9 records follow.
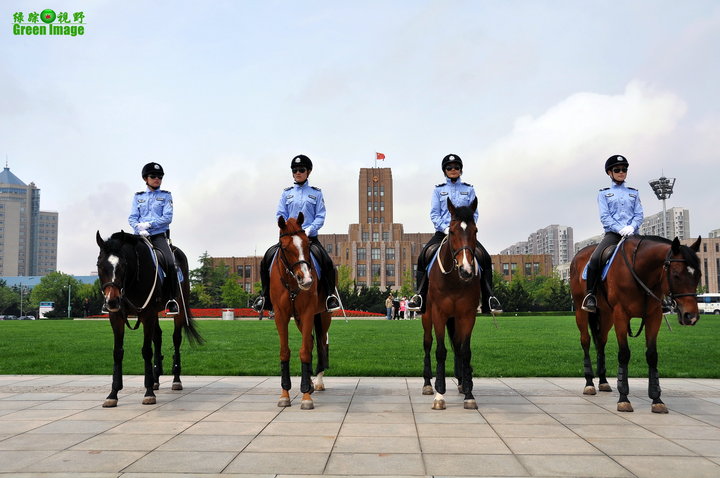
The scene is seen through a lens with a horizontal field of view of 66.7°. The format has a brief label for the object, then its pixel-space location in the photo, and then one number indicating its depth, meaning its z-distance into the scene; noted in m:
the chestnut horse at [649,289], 7.81
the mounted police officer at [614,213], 9.52
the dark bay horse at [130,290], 8.32
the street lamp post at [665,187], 57.38
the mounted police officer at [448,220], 9.23
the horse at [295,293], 8.33
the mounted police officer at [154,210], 10.34
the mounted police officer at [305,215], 9.50
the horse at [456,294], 8.08
